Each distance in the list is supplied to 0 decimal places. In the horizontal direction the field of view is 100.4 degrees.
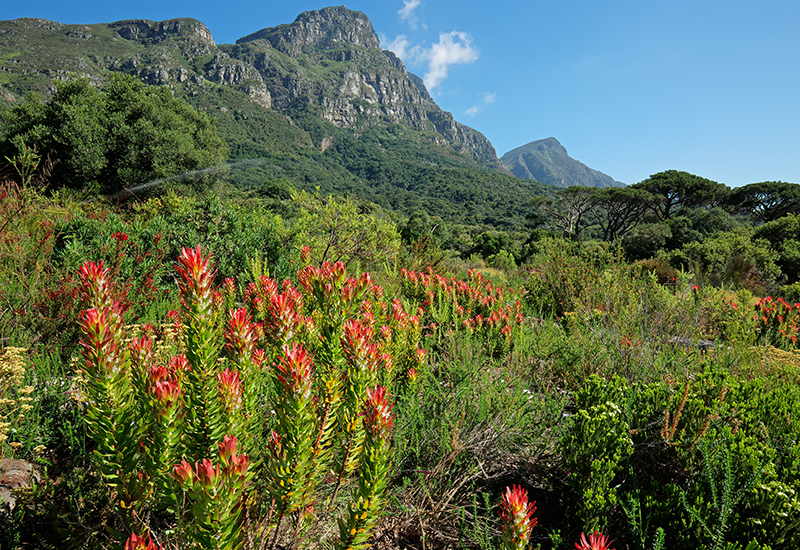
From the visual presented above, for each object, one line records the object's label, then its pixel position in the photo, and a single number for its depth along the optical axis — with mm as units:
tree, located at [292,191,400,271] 5379
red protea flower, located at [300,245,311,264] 3178
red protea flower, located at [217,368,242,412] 800
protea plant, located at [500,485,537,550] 728
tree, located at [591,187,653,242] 30156
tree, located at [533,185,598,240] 33969
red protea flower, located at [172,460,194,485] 618
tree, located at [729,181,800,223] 25625
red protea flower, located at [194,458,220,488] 611
